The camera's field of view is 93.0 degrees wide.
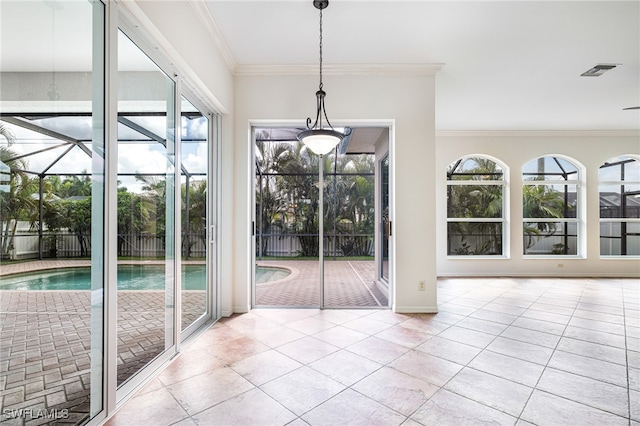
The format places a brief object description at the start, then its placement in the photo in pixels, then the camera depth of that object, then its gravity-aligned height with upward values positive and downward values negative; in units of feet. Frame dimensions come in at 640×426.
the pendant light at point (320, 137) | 8.67 +2.28
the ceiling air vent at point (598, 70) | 12.22 +5.97
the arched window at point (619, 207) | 21.66 +0.49
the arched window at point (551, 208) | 21.95 +0.47
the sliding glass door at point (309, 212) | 13.65 +0.18
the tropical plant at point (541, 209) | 22.06 +0.40
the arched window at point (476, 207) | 21.85 +0.57
